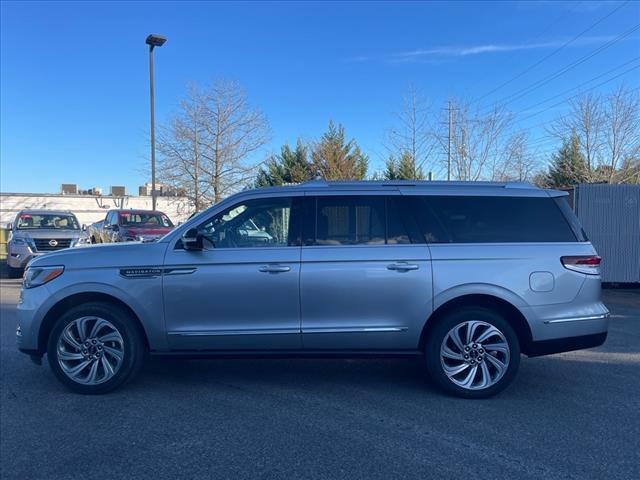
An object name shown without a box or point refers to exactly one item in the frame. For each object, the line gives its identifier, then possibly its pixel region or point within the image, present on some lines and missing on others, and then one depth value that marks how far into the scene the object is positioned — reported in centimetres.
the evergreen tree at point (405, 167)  1988
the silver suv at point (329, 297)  468
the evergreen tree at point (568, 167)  2324
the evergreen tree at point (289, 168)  3163
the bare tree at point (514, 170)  1950
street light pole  1847
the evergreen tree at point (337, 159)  2948
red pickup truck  1552
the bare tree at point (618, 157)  2034
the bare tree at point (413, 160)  1959
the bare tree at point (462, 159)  1852
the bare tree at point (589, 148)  2109
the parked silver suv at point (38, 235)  1358
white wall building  4234
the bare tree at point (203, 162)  2280
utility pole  1848
